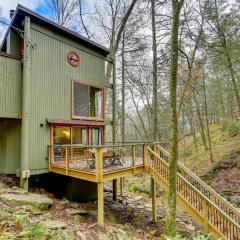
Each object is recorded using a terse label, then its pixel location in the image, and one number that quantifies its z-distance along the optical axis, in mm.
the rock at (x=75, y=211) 8453
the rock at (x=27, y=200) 7246
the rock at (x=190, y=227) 9711
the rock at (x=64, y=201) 9428
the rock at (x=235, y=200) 11252
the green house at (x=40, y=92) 9141
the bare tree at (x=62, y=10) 18984
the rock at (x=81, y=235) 6180
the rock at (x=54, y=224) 6163
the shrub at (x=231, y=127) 18861
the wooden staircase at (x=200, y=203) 7086
